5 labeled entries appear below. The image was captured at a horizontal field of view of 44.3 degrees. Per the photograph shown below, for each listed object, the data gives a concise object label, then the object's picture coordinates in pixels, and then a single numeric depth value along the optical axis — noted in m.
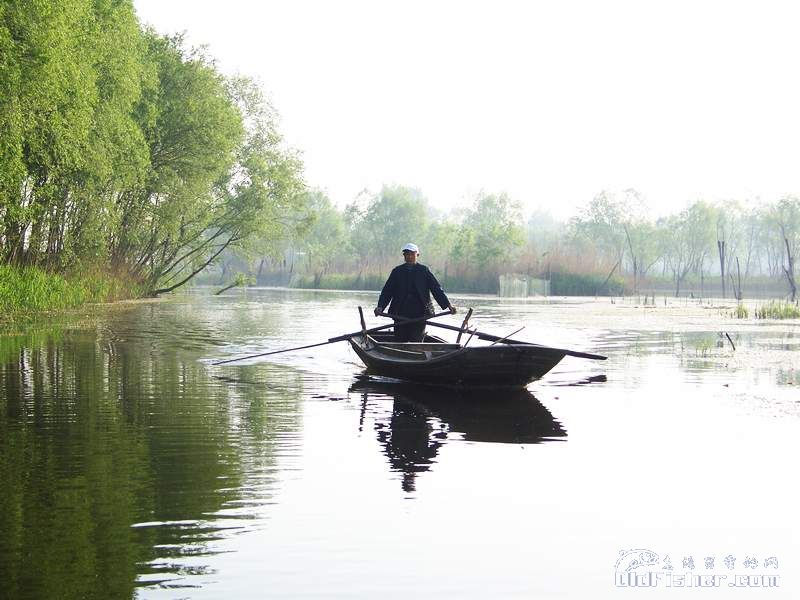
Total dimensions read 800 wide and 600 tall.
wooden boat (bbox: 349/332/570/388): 14.00
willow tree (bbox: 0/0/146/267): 23.59
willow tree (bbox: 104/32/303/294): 42.47
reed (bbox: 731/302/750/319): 36.62
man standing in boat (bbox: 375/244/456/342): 16.22
